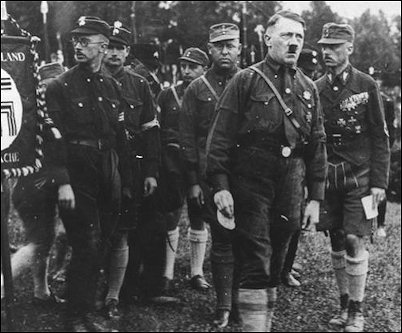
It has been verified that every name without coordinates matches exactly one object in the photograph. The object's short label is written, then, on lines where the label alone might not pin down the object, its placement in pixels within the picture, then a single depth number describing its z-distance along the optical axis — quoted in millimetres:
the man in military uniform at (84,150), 4707
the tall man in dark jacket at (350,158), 5664
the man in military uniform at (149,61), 6566
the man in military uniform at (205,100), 5781
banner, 3859
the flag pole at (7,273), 3768
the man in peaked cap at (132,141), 5484
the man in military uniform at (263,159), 4469
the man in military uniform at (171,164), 6426
